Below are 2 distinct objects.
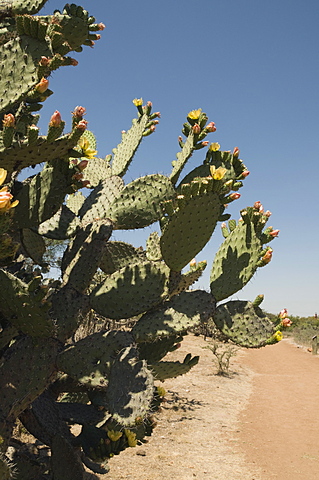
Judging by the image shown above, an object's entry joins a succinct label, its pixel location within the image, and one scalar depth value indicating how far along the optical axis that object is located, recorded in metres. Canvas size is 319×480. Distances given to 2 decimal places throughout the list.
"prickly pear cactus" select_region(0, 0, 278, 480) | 2.07
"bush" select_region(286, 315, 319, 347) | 23.14
